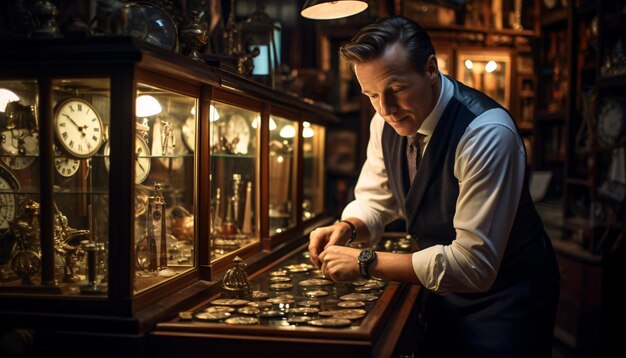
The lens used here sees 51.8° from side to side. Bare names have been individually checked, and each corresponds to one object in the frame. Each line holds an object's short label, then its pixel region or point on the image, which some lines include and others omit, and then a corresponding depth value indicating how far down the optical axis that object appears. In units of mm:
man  2260
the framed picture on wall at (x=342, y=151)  6719
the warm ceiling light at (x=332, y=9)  2863
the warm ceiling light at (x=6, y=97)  2203
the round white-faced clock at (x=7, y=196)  2291
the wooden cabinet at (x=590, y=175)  4969
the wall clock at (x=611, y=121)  5008
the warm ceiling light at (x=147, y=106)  2213
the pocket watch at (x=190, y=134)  2697
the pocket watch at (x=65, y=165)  2158
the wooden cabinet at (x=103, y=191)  2041
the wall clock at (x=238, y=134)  3451
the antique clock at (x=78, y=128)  2176
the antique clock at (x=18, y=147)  2197
